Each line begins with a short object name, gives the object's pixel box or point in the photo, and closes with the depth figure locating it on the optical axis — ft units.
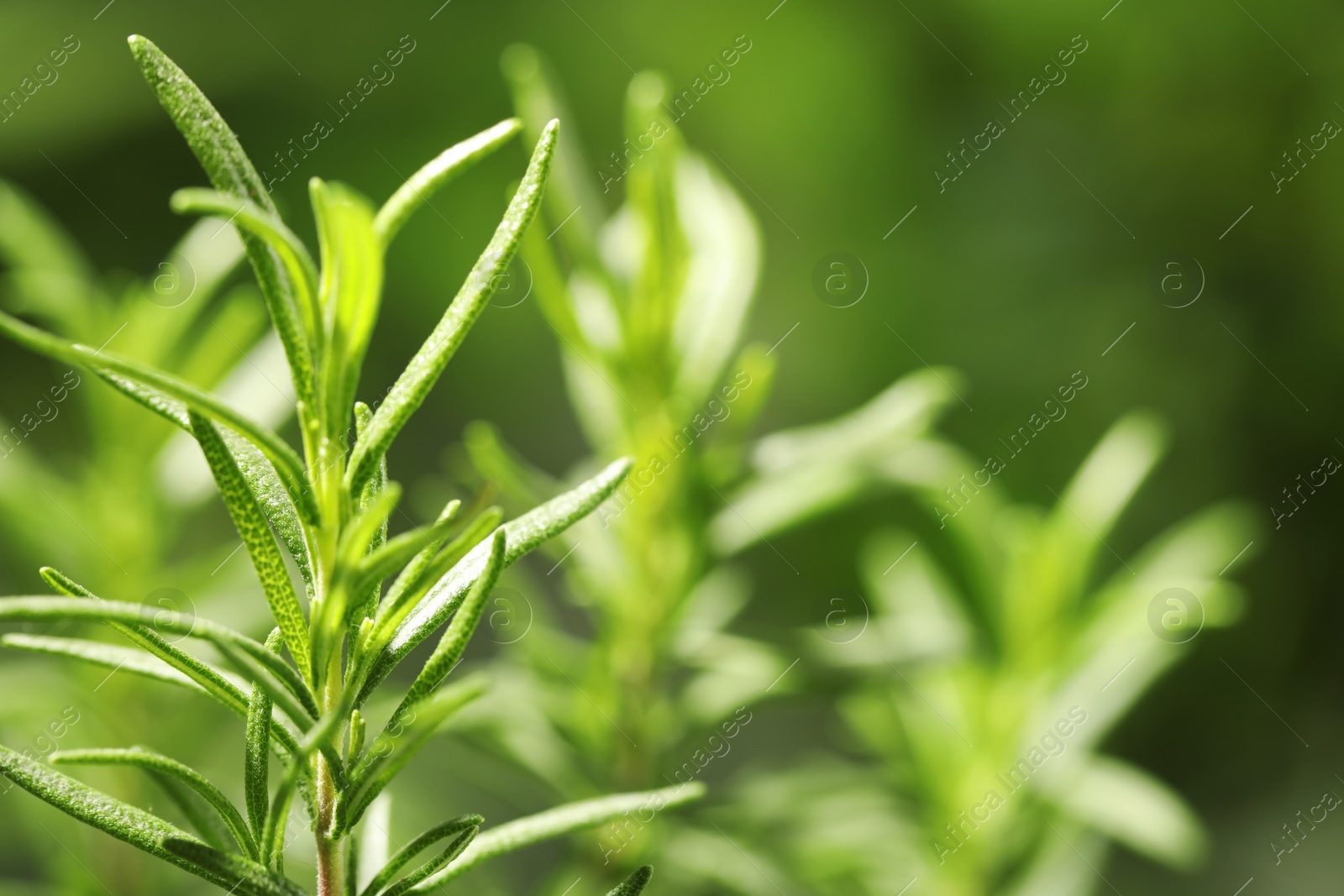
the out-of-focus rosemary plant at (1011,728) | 1.01
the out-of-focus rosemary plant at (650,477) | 0.87
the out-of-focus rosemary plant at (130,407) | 0.93
